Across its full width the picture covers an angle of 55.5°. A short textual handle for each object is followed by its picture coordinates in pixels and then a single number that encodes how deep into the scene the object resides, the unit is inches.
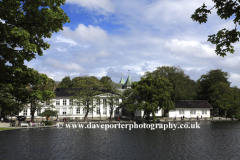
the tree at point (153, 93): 2416.5
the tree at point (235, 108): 3272.6
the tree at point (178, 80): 3196.4
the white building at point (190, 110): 3233.3
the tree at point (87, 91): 2600.9
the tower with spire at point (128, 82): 6516.2
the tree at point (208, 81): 3730.3
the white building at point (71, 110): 3278.3
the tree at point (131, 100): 2504.7
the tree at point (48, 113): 2268.7
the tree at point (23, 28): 486.0
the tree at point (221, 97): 3262.1
